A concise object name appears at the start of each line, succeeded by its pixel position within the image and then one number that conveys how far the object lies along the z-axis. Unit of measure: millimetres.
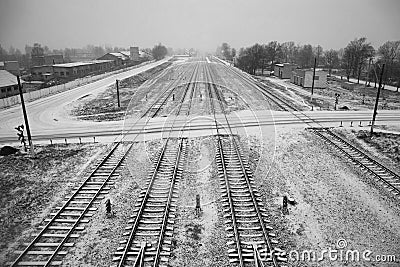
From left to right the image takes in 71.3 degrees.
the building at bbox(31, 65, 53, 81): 64938
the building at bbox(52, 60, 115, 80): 64556
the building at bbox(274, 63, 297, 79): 61938
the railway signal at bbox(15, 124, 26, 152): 20430
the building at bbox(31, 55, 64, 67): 90250
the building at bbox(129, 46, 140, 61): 119575
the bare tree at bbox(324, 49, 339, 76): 83500
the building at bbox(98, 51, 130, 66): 99125
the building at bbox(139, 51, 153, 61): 132562
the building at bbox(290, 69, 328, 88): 48719
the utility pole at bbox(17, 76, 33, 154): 18453
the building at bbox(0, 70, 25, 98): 40169
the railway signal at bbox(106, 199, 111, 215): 11984
